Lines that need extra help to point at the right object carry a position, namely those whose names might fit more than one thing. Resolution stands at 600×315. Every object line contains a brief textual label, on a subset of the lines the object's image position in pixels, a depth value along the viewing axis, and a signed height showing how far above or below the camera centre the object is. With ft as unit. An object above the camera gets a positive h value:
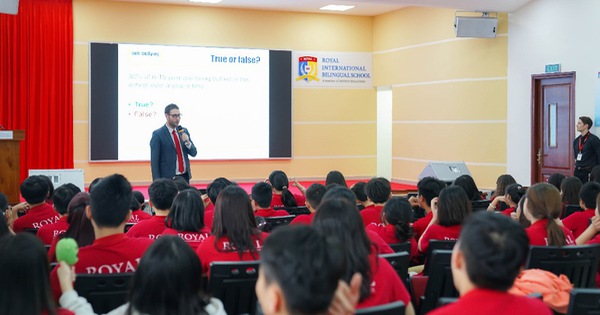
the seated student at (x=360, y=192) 19.20 -1.31
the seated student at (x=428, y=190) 18.17 -1.18
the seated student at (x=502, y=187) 20.84 -1.27
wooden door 33.71 +1.08
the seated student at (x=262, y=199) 16.75 -1.32
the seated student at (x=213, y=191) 18.28 -1.22
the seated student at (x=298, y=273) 4.61 -0.87
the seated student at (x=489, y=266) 5.85 -1.04
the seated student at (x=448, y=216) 13.88 -1.45
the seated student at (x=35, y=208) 15.89 -1.50
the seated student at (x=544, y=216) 12.19 -1.28
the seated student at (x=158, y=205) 13.37 -1.25
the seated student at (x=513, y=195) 18.19 -1.33
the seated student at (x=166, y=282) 6.15 -1.24
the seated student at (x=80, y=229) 11.84 -1.45
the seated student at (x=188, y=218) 11.90 -1.26
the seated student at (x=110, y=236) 9.42 -1.29
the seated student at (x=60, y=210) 13.79 -1.49
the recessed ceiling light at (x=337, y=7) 43.39 +8.88
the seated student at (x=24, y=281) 5.78 -1.16
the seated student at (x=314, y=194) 15.55 -1.12
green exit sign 33.81 +3.88
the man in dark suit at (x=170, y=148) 25.70 -0.10
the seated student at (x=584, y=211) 15.53 -1.51
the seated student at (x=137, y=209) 17.19 -1.69
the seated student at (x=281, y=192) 21.24 -1.45
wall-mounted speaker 36.27 +6.39
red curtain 38.29 +3.74
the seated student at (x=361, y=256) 7.61 -1.25
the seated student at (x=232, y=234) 10.51 -1.39
